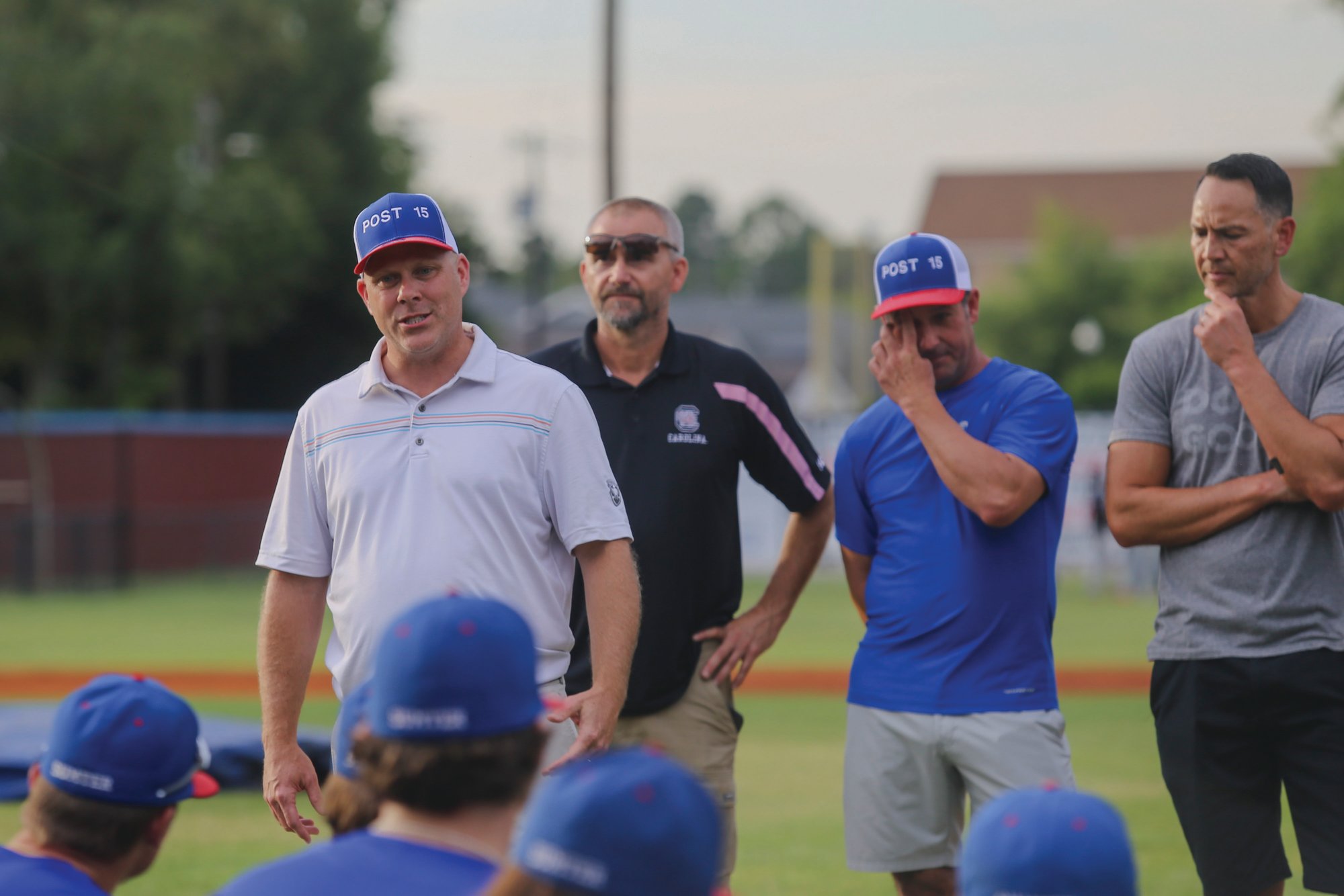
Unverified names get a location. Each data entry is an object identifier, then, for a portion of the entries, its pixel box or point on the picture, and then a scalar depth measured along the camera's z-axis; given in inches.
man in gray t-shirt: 312.2
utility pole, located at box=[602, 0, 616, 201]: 1567.4
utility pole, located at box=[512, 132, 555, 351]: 3826.3
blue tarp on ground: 642.2
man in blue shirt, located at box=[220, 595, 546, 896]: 171.2
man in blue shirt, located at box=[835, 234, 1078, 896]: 336.2
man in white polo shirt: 312.3
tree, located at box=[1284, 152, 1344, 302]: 2716.5
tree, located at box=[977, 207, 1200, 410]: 3833.7
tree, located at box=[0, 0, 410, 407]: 2326.5
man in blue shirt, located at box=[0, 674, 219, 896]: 209.3
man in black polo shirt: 387.5
